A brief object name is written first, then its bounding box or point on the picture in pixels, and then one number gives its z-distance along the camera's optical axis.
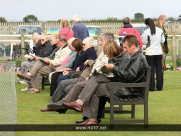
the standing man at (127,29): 17.17
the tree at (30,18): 67.64
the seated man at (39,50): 16.78
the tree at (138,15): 74.56
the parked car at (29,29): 33.62
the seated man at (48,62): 15.12
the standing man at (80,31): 17.62
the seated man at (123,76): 10.28
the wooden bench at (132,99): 10.28
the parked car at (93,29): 33.67
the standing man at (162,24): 16.91
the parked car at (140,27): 33.73
